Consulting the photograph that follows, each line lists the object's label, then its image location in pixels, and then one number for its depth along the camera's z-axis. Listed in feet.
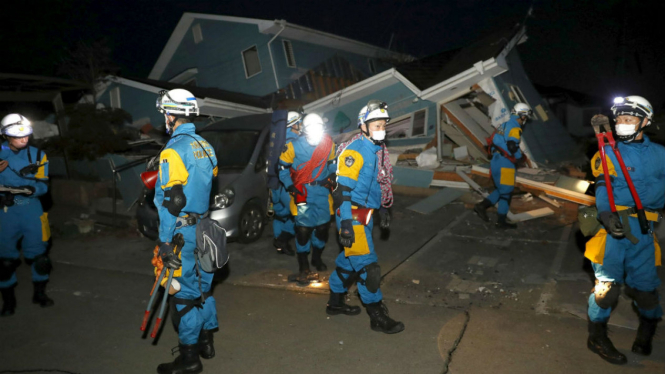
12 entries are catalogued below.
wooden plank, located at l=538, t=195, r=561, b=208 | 28.40
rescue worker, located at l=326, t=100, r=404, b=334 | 14.56
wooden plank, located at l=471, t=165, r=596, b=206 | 27.66
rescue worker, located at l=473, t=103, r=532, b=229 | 25.89
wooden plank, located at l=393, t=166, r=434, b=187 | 35.12
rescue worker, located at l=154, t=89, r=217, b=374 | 12.07
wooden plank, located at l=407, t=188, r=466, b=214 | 30.73
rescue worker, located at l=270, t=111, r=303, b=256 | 21.67
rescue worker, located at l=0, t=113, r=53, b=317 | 17.28
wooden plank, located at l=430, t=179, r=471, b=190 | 33.63
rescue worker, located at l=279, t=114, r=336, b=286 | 19.02
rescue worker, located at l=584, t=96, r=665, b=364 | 12.64
